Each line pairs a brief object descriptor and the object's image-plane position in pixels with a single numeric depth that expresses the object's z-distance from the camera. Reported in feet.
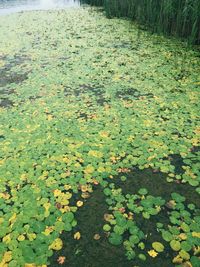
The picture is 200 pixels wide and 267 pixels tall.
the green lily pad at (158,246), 5.51
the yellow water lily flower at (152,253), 5.43
